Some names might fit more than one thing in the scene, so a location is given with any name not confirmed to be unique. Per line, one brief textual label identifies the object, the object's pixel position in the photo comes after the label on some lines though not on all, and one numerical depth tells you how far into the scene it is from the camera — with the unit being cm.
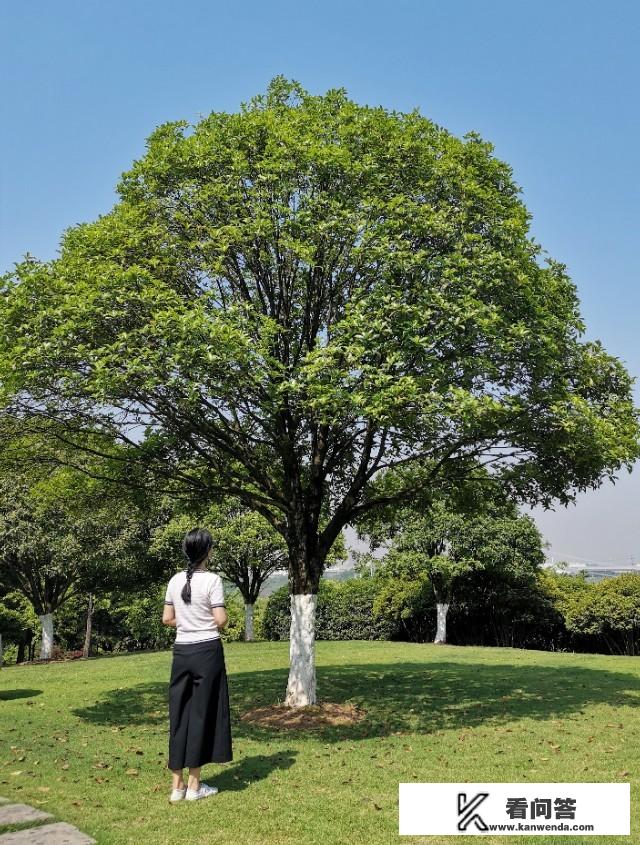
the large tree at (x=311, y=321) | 1125
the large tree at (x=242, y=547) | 3588
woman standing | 714
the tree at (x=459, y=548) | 3556
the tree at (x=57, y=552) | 3127
